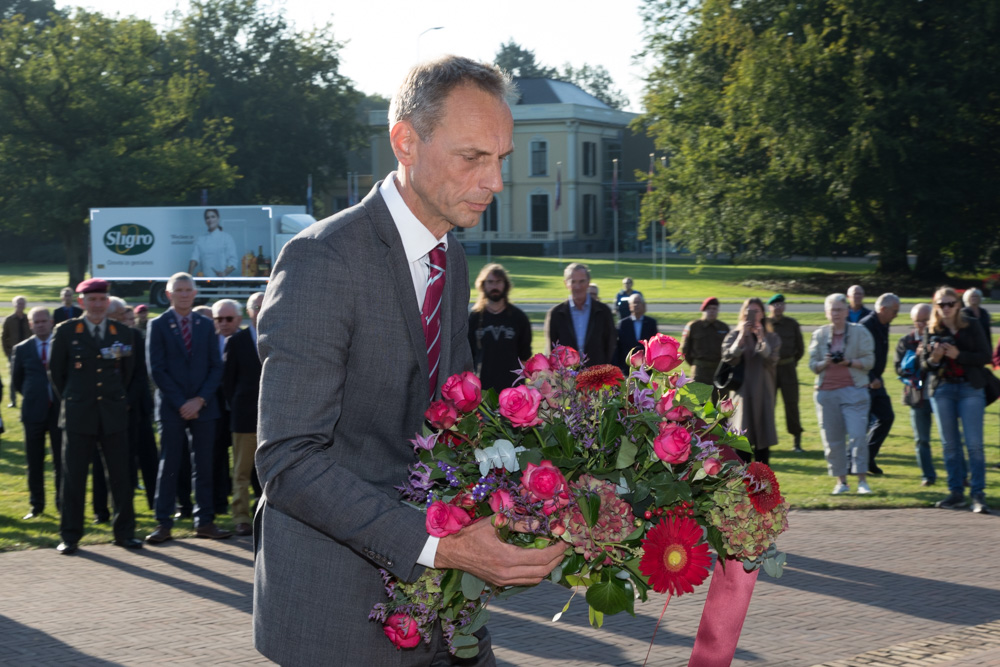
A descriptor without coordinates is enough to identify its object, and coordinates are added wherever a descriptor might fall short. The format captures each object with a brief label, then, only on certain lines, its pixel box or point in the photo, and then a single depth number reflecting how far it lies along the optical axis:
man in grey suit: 1.85
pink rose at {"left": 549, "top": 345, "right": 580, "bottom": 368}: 2.16
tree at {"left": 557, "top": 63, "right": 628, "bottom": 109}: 128.12
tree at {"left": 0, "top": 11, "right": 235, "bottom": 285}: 47.19
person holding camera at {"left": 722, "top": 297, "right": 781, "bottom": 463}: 10.81
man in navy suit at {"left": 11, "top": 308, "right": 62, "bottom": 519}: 10.23
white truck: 40.50
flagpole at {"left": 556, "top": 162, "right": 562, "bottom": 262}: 68.44
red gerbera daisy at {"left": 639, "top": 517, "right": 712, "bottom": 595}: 1.91
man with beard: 10.26
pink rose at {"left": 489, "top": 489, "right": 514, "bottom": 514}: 1.83
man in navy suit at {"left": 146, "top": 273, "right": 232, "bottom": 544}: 9.12
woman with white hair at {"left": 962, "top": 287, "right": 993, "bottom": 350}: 11.69
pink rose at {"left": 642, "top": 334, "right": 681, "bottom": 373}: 2.19
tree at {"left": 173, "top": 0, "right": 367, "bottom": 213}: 62.88
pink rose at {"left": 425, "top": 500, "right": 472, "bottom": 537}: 1.85
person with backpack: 10.72
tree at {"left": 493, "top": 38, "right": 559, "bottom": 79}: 121.99
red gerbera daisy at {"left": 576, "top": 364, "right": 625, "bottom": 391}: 2.10
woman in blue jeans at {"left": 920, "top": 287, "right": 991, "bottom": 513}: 9.85
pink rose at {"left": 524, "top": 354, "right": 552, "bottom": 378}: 2.13
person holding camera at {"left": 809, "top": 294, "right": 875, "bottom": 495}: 10.66
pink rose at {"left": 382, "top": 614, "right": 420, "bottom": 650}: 1.97
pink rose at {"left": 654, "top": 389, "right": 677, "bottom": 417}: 2.03
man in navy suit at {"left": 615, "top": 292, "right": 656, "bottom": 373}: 12.79
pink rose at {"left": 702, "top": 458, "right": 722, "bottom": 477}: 1.96
